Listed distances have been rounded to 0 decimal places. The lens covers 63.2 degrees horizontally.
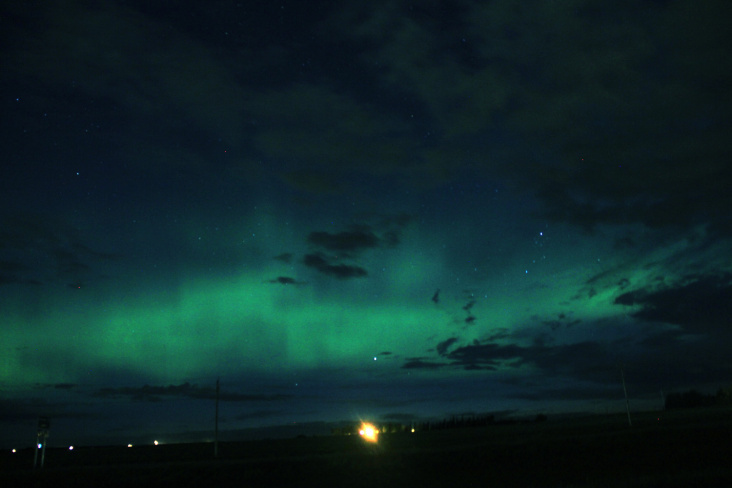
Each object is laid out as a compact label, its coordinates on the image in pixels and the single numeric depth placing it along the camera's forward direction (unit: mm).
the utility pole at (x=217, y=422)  54456
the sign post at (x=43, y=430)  42375
